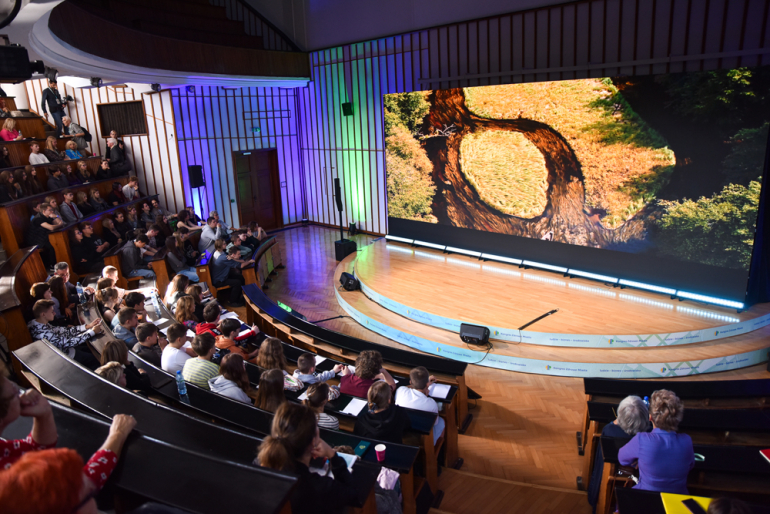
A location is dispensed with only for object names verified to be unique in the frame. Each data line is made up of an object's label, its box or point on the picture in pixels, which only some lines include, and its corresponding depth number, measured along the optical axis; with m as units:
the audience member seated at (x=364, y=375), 3.57
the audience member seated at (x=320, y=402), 2.86
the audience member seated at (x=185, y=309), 4.97
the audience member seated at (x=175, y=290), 5.50
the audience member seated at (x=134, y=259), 6.69
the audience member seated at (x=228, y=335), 4.39
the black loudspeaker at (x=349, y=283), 7.74
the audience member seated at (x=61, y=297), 4.82
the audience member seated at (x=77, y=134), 9.09
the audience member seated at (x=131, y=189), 8.95
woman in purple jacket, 2.58
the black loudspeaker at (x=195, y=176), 10.08
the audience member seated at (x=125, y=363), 3.12
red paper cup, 2.62
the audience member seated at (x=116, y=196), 8.46
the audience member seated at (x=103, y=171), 8.84
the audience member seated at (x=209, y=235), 7.91
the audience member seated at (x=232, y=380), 3.27
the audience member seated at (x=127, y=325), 4.21
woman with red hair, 1.13
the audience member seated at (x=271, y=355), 3.71
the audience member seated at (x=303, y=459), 1.83
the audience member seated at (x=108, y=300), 4.76
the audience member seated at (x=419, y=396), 3.44
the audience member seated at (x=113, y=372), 2.87
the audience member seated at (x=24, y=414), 1.61
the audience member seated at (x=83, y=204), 7.34
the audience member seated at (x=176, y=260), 7.09
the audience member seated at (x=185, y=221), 8.16
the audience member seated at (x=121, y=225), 7.67
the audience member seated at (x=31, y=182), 6.78
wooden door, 11.52
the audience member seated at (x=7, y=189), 6.20
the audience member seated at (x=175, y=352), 3.83
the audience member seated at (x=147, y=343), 3.93
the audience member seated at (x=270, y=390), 2.94
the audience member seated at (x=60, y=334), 3.91
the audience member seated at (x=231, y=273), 7.25
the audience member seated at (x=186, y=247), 7.39
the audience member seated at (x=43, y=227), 5.99
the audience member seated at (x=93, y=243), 6.59
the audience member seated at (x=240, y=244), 7.85
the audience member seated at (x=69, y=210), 6.82
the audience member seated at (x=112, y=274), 5.29
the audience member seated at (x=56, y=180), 7.27
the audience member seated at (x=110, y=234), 7.25
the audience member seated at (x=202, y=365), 3.53
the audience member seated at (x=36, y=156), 7.44
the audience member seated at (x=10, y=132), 7.57
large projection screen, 5.78
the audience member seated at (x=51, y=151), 7.89
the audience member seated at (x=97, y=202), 7.71
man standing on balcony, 8.75
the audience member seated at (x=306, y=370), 3.71
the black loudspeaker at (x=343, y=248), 9.49
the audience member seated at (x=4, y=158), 6.81
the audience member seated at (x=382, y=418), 2.88
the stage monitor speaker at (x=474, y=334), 5.79
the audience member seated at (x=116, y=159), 9.48
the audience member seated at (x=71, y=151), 8.60
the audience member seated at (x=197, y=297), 5.43
